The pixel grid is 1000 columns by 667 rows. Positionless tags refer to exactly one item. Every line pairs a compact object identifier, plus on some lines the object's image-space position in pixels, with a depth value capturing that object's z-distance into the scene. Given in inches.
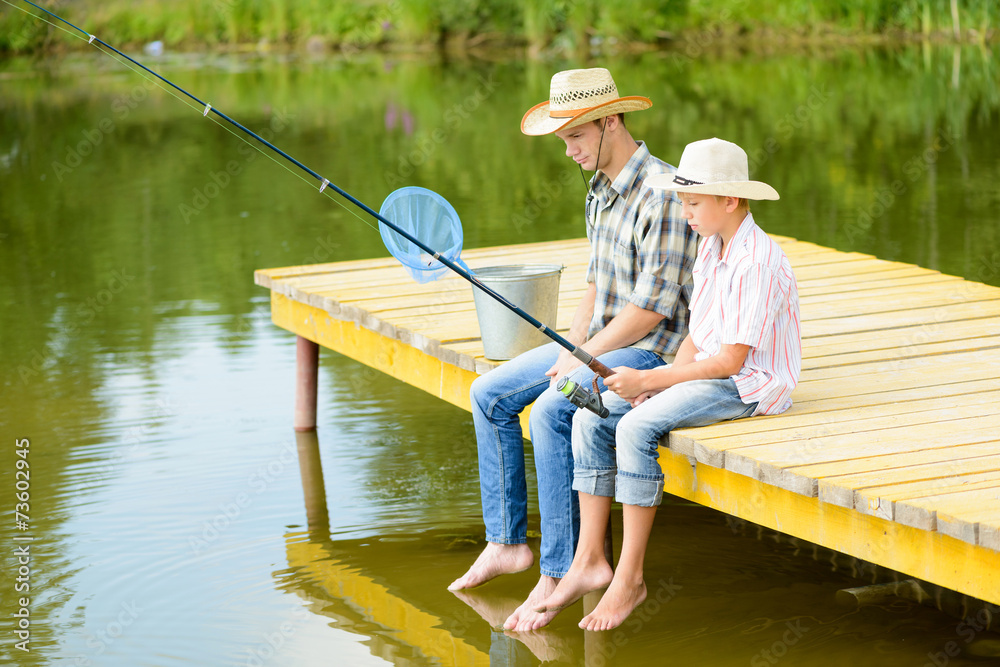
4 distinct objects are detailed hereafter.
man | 240.2
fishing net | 265.1
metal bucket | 265.0
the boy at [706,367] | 222.5
